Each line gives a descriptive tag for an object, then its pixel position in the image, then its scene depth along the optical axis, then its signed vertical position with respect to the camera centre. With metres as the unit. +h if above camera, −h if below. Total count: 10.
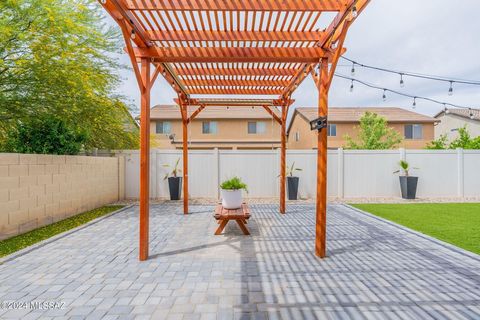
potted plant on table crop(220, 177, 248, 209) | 5.16 -0.67
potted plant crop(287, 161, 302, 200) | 8.84 -0.91
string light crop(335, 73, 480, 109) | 7.69 +2.13
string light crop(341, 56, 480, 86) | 6.81 +2.40
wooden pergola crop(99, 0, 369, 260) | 3.14 +1.77
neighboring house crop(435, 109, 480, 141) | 21.12 +3.30
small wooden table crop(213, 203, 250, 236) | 4.70 -1.00
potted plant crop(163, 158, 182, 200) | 8.95 -0.89
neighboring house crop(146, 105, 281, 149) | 19.64 +2.37
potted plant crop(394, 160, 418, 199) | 8.88 -0.82
